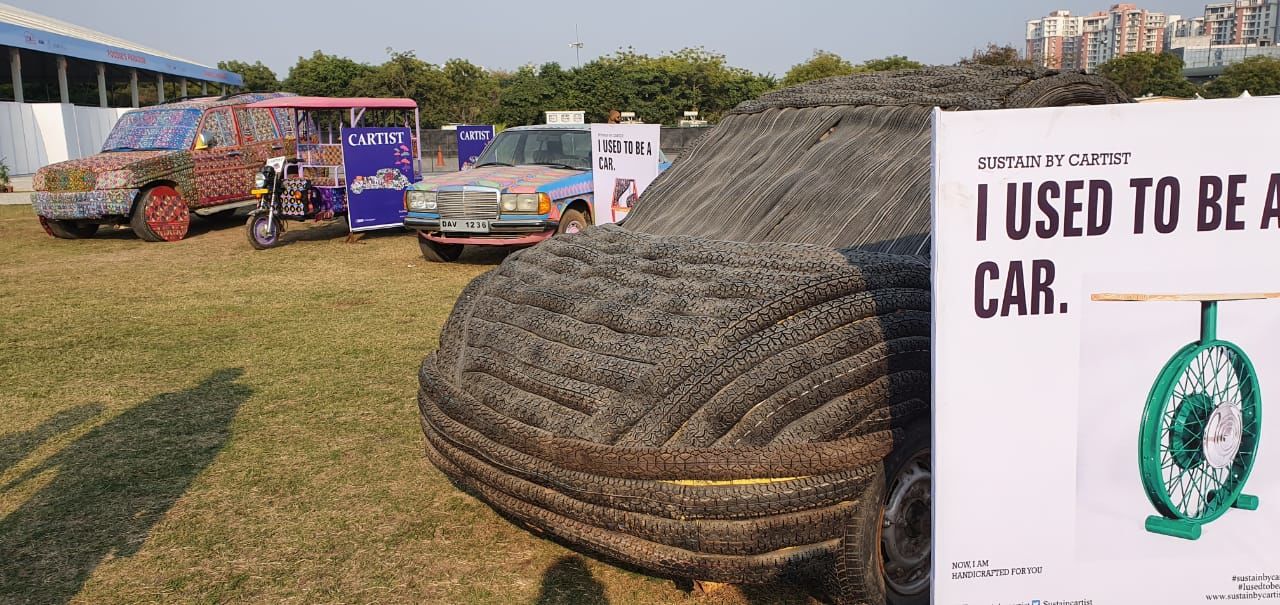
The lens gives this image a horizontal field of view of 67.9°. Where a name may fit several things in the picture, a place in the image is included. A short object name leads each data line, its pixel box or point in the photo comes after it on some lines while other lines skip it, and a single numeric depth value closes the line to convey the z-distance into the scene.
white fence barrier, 25.45
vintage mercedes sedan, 9.91
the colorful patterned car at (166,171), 12.92
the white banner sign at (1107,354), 2.09
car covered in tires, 2.65
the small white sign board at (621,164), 8.62
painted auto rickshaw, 12.04
